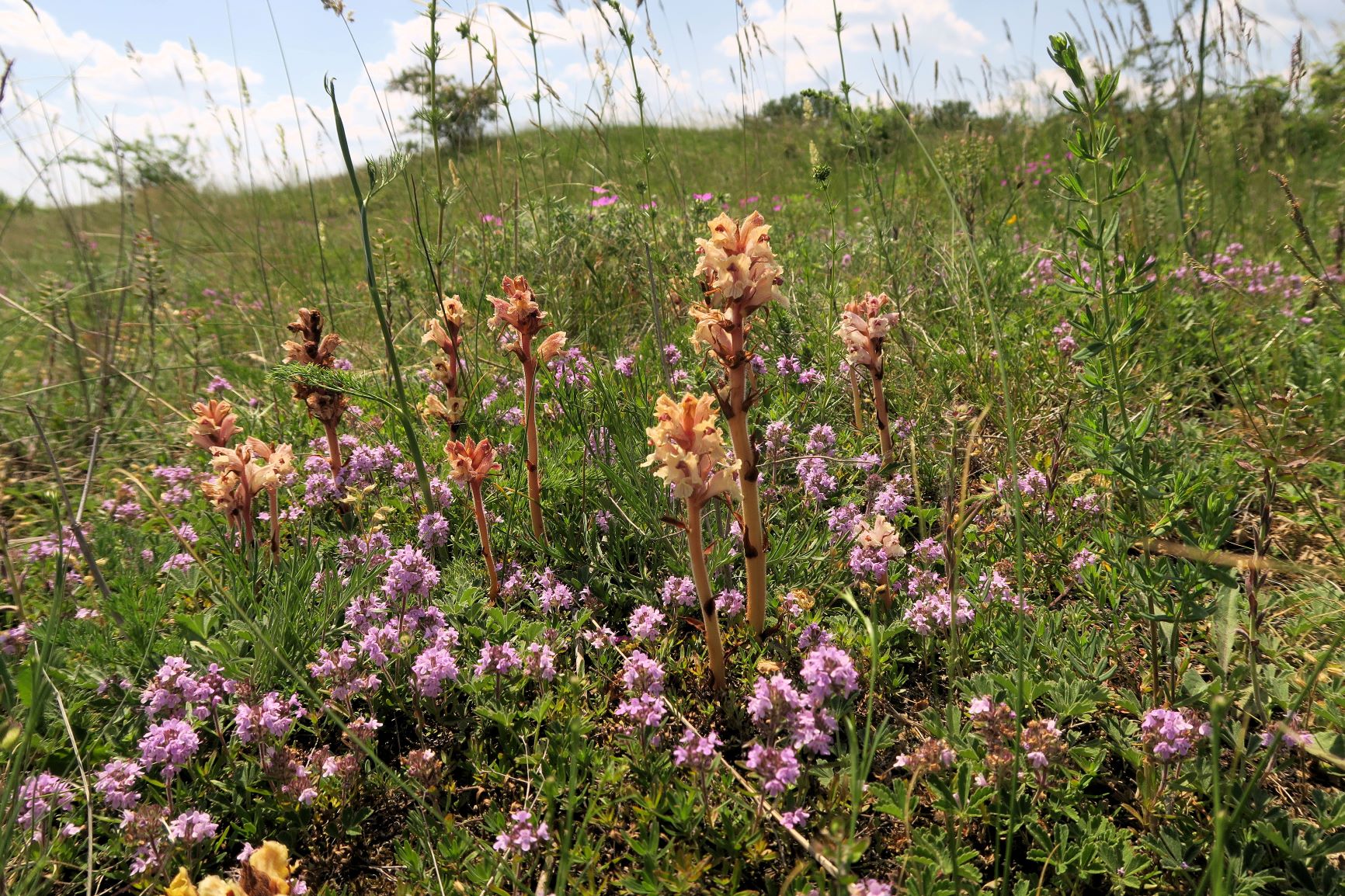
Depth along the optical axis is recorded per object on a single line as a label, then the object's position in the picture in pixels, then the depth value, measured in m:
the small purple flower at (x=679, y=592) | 0.51
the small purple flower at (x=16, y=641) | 0.51
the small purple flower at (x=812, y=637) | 0.49
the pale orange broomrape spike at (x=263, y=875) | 0.38
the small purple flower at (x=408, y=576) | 0.51
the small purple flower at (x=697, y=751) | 0.42
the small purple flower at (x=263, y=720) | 0.45
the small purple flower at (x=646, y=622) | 0.49
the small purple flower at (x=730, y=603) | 0.51
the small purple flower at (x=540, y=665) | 0.47
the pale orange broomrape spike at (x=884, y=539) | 0.49
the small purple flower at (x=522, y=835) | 0.41
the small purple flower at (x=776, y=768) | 0.41
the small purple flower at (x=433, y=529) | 0.56
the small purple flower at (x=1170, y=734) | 0.42
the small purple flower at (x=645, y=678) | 0.45
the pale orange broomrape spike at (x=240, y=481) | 0.51
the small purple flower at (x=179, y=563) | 0.56
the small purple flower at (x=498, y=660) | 0.47
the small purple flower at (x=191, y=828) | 0.41
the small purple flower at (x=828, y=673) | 0.44
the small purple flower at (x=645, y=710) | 0.44
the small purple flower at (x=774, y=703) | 0.43
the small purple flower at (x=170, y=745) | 0.43
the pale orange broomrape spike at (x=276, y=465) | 0.53
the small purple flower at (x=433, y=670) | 0.47
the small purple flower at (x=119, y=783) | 0.43
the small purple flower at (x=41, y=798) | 0.42
